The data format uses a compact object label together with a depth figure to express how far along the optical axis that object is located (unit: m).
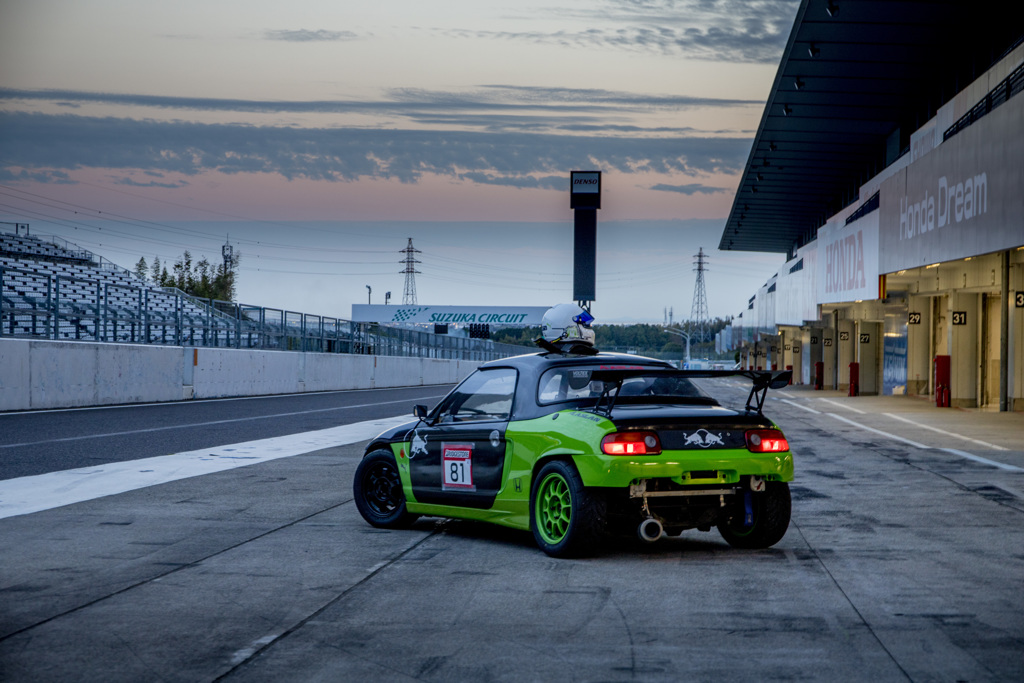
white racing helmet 12.92
